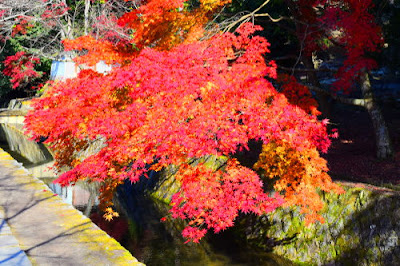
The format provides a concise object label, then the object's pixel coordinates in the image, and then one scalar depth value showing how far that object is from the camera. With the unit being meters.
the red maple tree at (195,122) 8.99
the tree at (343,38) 11.44
